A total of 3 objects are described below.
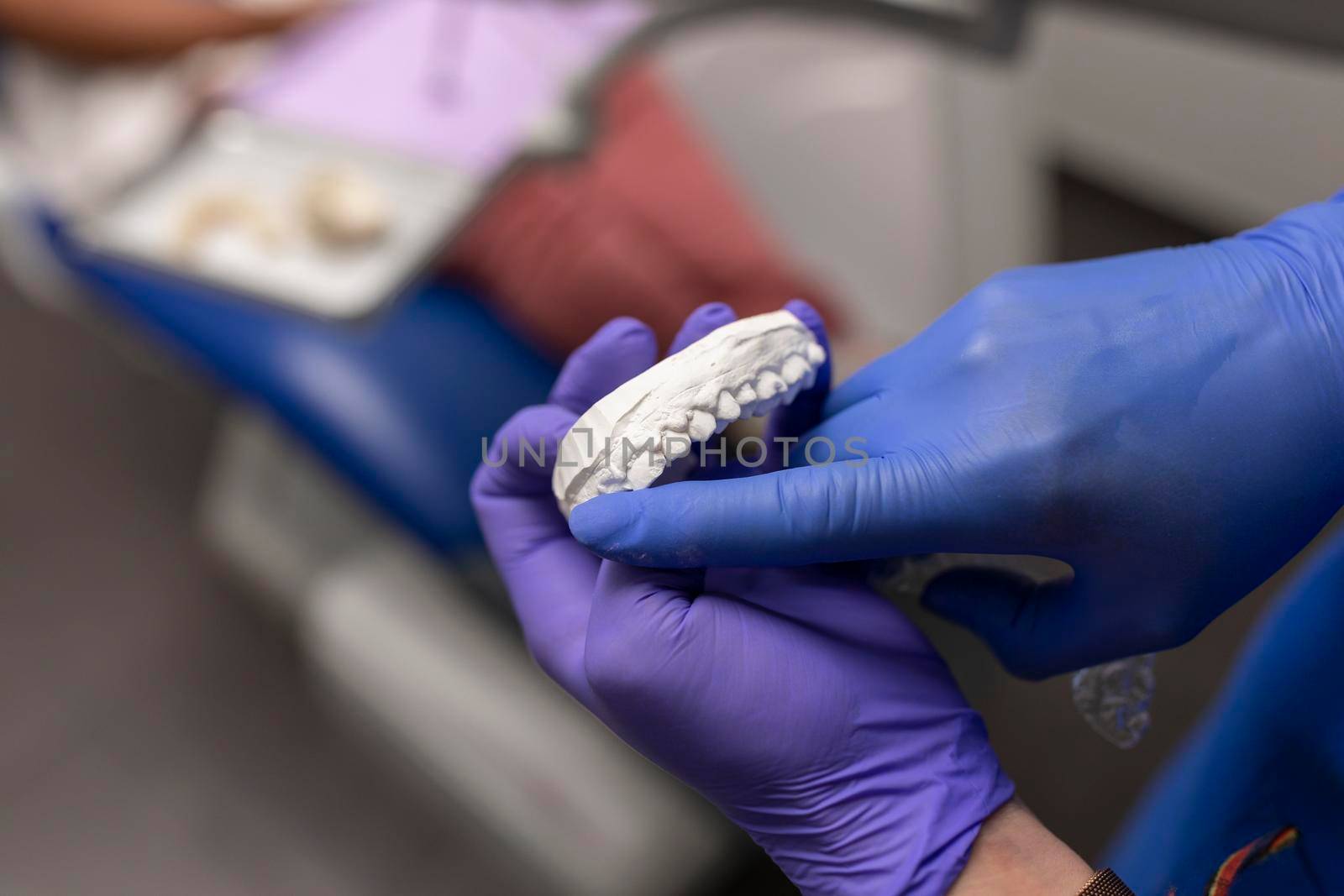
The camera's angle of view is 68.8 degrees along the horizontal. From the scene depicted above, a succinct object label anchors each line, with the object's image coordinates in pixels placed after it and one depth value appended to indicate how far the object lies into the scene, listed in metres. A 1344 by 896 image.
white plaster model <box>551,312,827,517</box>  0.50
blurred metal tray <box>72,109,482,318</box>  1.08
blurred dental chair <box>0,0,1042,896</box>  1.20
